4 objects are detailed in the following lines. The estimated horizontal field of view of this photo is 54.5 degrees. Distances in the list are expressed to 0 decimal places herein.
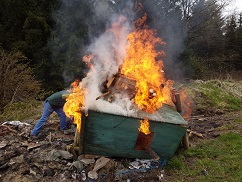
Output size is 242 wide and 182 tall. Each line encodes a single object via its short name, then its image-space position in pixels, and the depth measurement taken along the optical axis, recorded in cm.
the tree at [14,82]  1032
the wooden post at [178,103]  609
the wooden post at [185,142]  577
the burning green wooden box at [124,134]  432
